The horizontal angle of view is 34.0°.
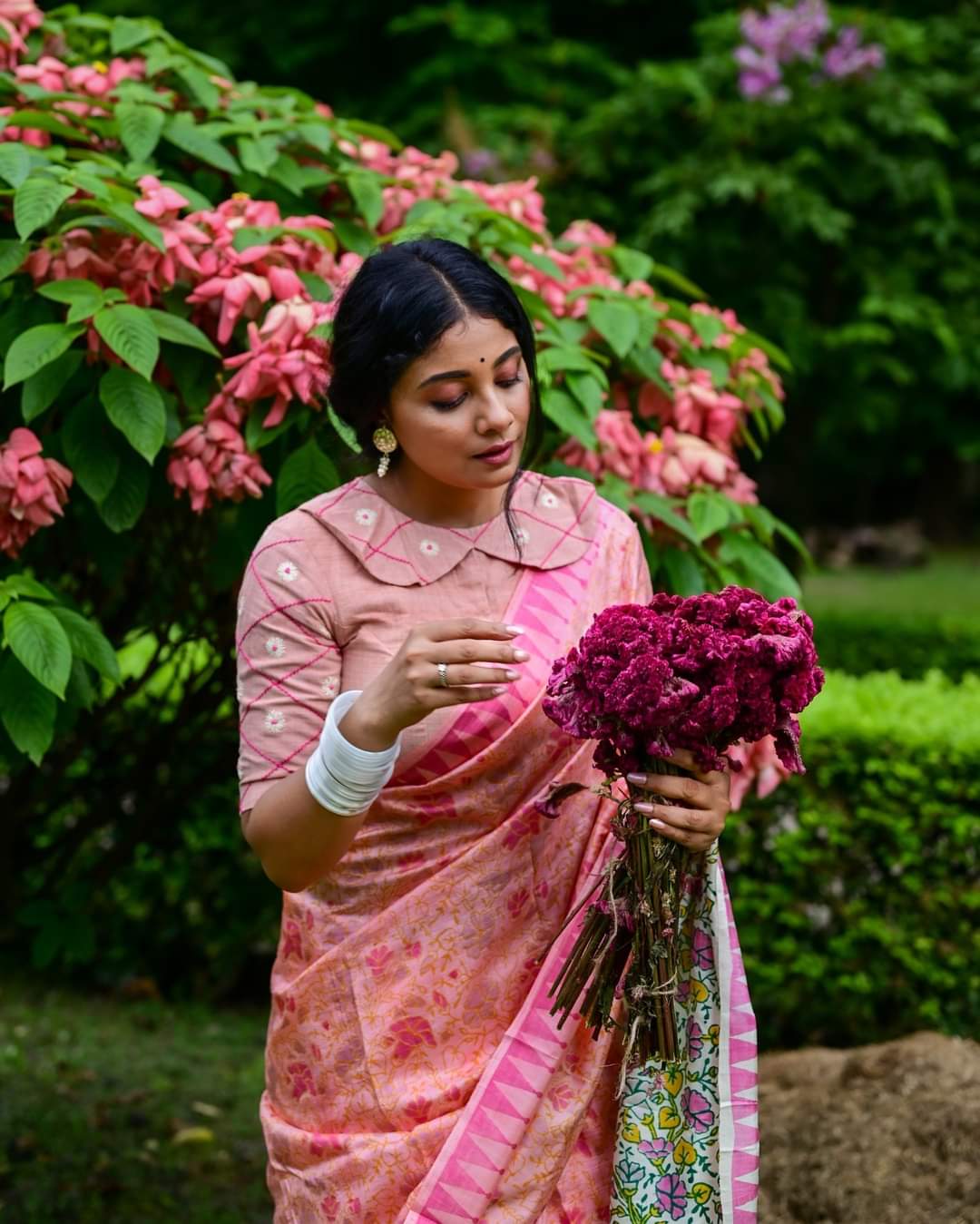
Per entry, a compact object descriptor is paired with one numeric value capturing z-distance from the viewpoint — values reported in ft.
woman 7.32
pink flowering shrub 9.08
